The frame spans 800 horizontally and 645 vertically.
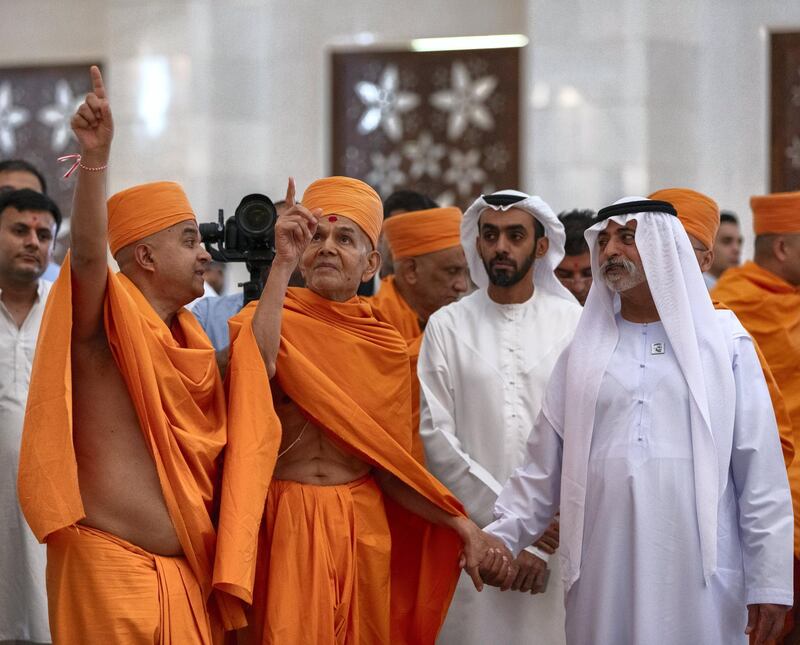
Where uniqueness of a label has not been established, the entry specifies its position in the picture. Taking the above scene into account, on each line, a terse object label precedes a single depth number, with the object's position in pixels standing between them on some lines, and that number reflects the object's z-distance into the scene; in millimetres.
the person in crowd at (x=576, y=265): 11359
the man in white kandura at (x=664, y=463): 7516
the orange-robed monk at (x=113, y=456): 6824
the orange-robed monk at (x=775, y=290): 10430
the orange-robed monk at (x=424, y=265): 11023
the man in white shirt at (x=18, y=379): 10250
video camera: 8195
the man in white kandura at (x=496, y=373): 9172
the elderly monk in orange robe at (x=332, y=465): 7551
